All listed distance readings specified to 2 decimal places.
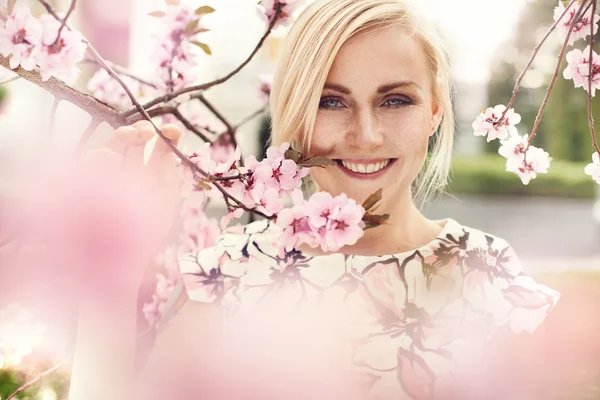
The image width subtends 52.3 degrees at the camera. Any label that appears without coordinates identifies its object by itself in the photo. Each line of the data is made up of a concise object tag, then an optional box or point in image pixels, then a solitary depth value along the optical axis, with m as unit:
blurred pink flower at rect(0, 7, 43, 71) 0.80
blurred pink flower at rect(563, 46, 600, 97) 1.15
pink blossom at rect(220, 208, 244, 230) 0.99
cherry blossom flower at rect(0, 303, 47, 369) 1.35
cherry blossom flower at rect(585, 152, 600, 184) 1.14
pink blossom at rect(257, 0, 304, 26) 1.15
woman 1.10
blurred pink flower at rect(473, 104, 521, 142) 1.20
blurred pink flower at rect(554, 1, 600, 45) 1.04
